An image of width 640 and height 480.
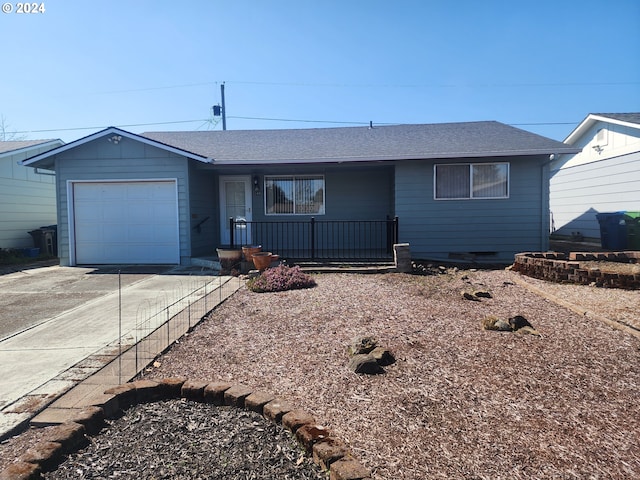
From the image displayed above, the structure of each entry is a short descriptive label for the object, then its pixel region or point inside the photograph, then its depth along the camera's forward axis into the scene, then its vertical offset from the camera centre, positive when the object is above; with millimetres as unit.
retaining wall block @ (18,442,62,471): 2211 -1191
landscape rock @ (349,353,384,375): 3414 -1125
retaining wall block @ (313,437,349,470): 2219 -1187
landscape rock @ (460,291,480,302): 6078 -1035
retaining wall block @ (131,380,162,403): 3008 -1165
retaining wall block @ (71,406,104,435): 2580 -1167
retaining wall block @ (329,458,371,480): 2057 -1193
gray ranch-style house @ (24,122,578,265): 10250 +772
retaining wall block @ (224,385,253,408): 2928 -1163
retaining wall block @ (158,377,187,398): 3098 -1165
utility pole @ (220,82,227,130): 27141 +6884
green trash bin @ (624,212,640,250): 11453 -175
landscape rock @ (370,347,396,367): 3568 -1101
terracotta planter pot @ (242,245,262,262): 8900 -541
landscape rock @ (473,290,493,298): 6276 -1030
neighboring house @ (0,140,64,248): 12992 +1013
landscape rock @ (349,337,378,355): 3793 -1080
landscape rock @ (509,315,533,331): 4539 -1050
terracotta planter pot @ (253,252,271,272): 8523 -717
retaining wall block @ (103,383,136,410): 2814 -1158
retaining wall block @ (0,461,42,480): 2061 -1188
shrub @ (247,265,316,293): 7117 -957
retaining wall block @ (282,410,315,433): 2568 -1175
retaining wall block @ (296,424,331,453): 2391 -1183
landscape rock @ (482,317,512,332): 4523 -1068
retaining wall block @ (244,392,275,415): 2836 -1167
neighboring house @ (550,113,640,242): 12281 +1516
